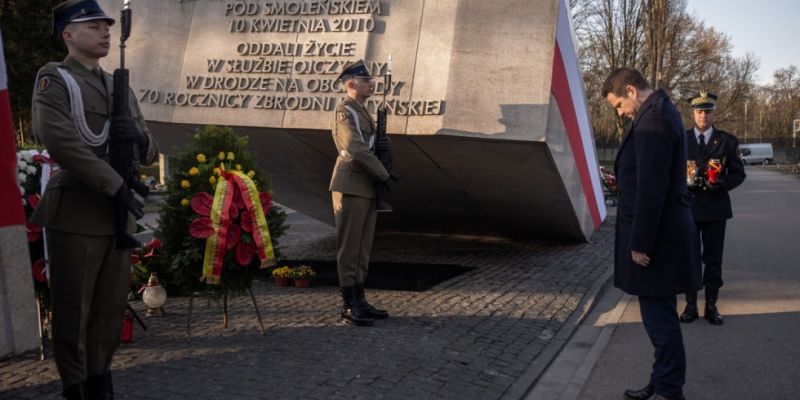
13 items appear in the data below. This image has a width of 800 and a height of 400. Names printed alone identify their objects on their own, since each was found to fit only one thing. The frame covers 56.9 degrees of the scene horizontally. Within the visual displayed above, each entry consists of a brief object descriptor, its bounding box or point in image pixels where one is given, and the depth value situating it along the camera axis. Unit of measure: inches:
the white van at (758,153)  2955.2
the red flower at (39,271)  191.3
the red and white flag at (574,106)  307.9
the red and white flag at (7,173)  165.6
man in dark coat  161.9
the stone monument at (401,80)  290.0
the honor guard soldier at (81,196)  136.8
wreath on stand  207.3
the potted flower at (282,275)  306.5
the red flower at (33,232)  189.9
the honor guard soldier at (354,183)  232.2
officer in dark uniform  252.4
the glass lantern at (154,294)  235.9
